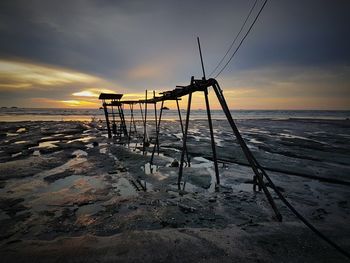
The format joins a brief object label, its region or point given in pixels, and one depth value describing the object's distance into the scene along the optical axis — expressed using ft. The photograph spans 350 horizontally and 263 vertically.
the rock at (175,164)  39.94
